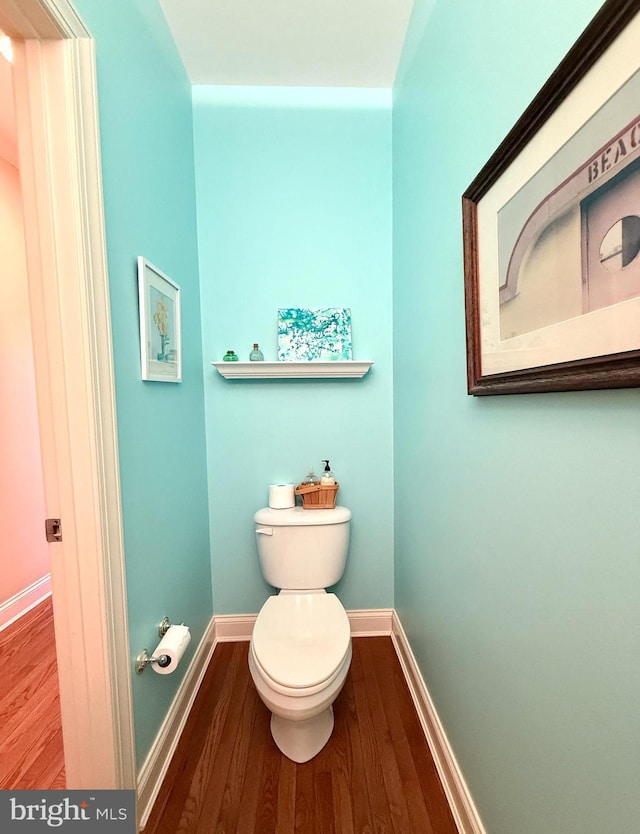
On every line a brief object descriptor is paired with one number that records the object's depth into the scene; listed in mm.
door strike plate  875
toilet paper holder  1039
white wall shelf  1601
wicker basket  1661
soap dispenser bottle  1680
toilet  1111
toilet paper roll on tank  1663
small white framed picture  1112
